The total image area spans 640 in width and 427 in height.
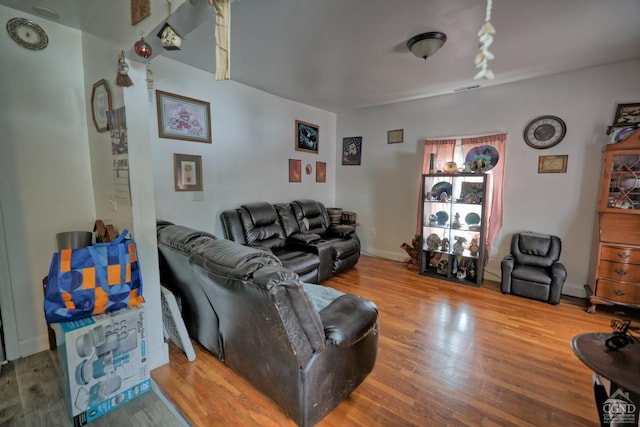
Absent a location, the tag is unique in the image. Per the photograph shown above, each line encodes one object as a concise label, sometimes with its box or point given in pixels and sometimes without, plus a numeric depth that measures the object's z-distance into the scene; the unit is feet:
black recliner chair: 10.04
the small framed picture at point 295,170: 14.49
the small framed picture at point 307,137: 14.71
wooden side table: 3.99
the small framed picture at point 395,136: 14.66
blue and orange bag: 4.82
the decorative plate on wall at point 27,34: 6.22
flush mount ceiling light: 7.27
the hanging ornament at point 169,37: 4.52
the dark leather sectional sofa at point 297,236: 10.99
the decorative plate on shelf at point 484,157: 11.69
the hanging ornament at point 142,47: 5.00
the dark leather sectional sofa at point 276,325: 4.26
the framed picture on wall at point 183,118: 9.38
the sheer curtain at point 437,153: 12.86
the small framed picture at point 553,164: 10.68
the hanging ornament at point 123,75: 5.39
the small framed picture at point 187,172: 9.88
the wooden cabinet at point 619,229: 8.79
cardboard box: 4.94
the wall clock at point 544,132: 10.68
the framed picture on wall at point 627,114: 9.32
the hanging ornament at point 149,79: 6.10
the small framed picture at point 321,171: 16.24
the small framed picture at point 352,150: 16.40
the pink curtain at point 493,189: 11.66
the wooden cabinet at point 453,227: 11.84
